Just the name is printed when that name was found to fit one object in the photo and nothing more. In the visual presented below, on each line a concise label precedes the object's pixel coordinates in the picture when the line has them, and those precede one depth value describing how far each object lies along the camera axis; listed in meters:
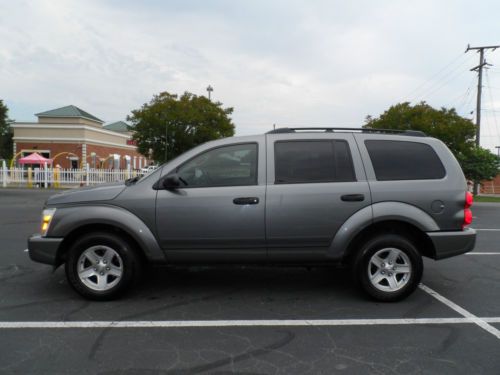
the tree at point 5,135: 55.22
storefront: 41.09
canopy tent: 28.19
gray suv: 4.35
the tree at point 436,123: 23.09
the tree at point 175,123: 29.58
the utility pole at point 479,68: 29.16
